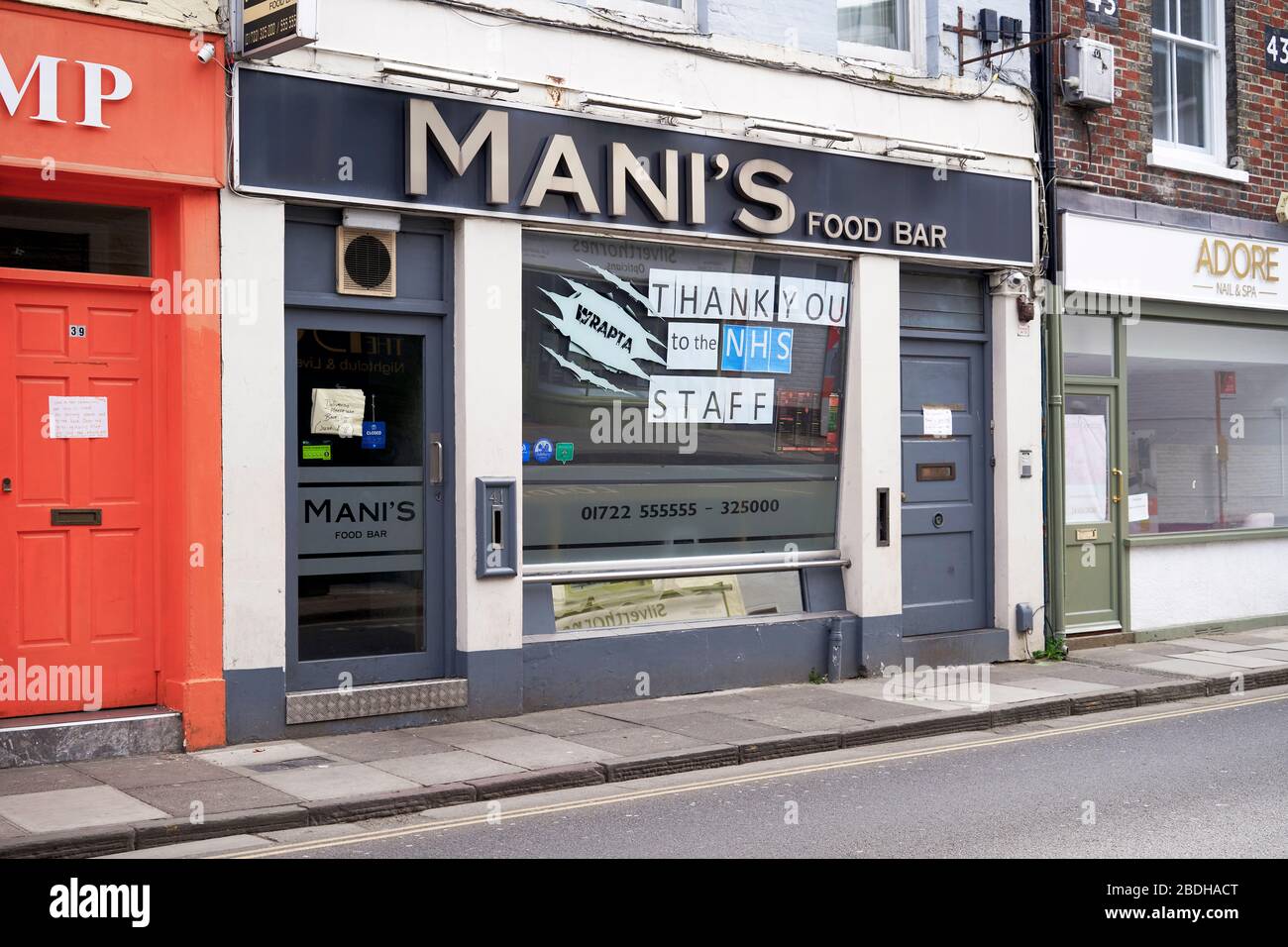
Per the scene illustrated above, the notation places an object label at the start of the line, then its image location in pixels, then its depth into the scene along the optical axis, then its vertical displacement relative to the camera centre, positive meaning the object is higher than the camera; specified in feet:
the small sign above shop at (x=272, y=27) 26.58 +9.01
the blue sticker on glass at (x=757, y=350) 36.99 +3.81
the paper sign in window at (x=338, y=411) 30.32 +1.89
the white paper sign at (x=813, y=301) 37.78 +5.15
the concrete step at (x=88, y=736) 26.25 -4.39
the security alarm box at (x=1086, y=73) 42.42 +12.45
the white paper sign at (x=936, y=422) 40.32 +2.03
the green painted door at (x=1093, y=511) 43.60 -0.61
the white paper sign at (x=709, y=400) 35.81 +2.45
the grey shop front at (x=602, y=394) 30.27 +2.51
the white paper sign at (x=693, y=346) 36.06 +3.82
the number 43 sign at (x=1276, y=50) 49.49 +15.31
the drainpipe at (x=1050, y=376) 42.55 +3.46
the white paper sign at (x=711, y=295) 35.81 +5.11
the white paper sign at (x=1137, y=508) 45.62 -0.55
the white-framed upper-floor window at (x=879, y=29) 39.11 +12.93
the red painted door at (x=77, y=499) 27.27 +0.07
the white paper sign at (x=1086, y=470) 43.68 +0.68
